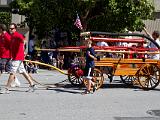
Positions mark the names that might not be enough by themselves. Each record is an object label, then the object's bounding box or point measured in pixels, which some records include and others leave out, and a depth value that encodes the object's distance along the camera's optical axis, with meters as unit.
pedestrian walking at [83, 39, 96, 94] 12.66
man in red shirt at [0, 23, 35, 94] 12.45
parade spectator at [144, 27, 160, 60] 14.45
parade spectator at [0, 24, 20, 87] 12.82
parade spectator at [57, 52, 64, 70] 24.26
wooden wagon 13.49
